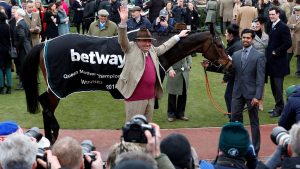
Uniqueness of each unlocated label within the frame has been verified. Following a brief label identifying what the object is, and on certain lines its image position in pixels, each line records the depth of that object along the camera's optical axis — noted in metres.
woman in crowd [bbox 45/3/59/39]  16.72
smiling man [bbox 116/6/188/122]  8.06
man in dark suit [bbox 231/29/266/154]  8.45
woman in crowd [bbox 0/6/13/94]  12.71
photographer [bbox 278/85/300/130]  6.39
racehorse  9.12
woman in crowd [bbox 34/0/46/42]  16.52
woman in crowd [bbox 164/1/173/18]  17.93
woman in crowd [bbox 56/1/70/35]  17.19
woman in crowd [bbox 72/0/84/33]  20.95
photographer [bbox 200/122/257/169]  4.69
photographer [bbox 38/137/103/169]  4.29
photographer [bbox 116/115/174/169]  4.23
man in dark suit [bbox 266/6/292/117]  11.12
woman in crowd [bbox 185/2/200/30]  18.78
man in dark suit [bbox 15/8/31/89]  13.23
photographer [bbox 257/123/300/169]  4.26
